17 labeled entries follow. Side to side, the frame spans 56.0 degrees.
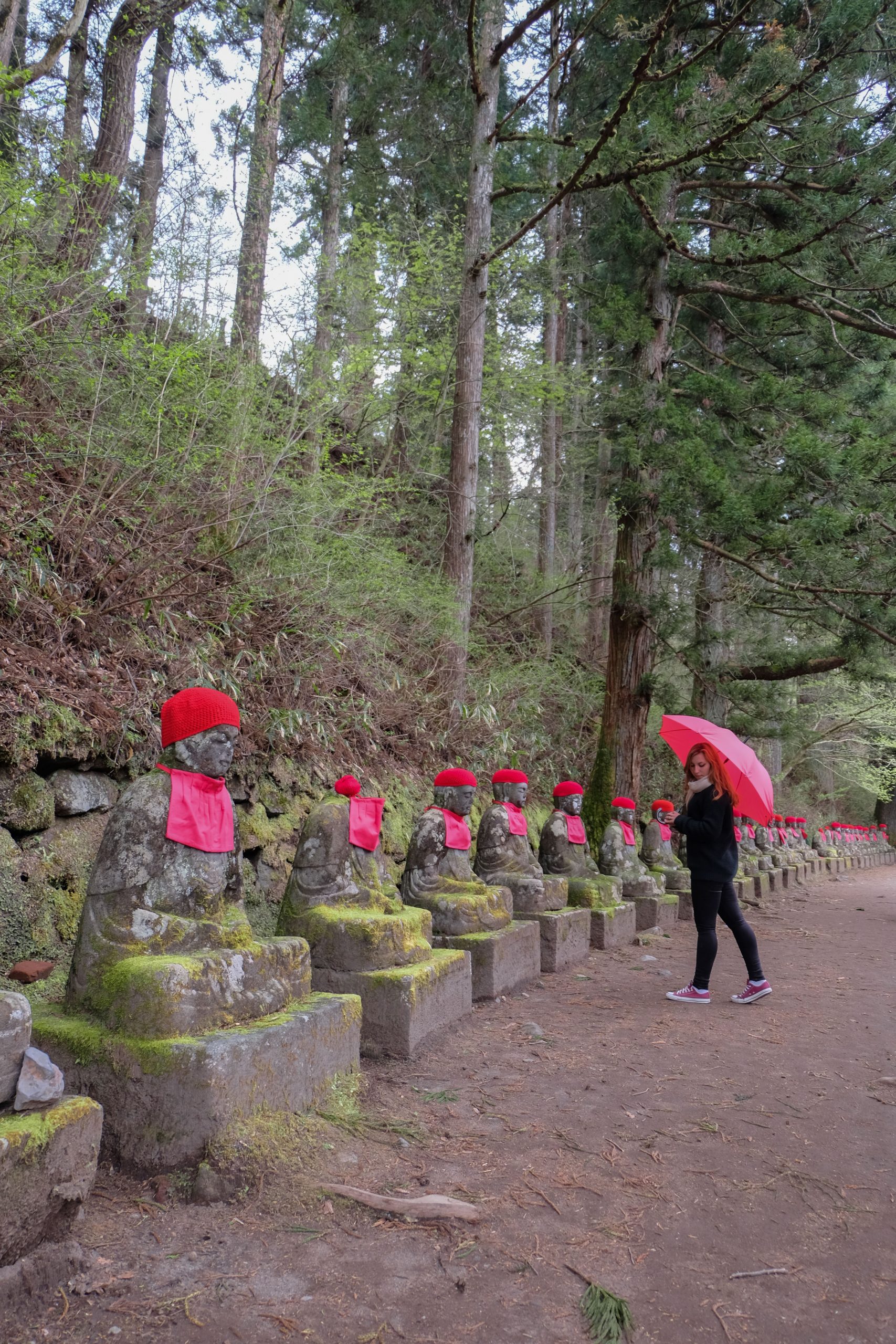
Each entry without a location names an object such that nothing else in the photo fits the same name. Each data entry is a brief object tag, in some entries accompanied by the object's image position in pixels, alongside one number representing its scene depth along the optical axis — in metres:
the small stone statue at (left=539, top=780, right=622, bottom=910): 6.74
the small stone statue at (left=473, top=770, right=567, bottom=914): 5.91
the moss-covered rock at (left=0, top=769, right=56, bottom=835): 3.52
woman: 5.09
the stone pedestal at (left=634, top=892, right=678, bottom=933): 7.98
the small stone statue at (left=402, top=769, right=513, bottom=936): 4.95
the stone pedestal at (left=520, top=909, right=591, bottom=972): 5.91
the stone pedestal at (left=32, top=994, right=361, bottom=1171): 2.56
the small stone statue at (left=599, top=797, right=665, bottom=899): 7.95
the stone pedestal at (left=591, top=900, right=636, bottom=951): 6.82
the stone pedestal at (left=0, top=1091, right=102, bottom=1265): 2.02
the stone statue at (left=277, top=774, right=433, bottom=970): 3.93
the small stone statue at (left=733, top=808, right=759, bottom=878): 12.68
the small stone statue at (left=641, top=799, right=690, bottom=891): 9.30
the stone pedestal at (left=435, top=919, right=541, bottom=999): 4.95
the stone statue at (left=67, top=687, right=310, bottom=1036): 2.68
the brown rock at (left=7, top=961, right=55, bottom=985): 3.26
